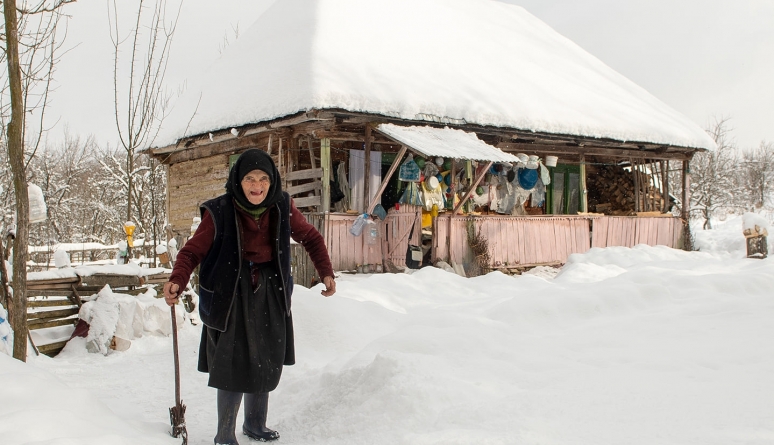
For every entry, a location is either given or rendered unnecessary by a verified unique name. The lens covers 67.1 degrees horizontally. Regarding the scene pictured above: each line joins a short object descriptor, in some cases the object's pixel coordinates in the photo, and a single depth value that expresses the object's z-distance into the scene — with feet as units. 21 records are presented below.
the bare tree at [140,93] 25.09
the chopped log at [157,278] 22.36
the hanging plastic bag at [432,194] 35.38
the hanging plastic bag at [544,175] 42.60
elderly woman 9.91
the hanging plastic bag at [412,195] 34.94
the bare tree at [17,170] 12.47
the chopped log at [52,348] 18.71
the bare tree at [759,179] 140.05
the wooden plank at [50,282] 19.39
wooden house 34.73
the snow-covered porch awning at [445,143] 31.45
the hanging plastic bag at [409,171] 34.76
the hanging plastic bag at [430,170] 35.60
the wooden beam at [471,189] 34.94
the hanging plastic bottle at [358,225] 33.55
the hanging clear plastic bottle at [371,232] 34.27
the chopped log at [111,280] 20.62
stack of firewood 52.75
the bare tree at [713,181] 89.86
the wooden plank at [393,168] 32.75
